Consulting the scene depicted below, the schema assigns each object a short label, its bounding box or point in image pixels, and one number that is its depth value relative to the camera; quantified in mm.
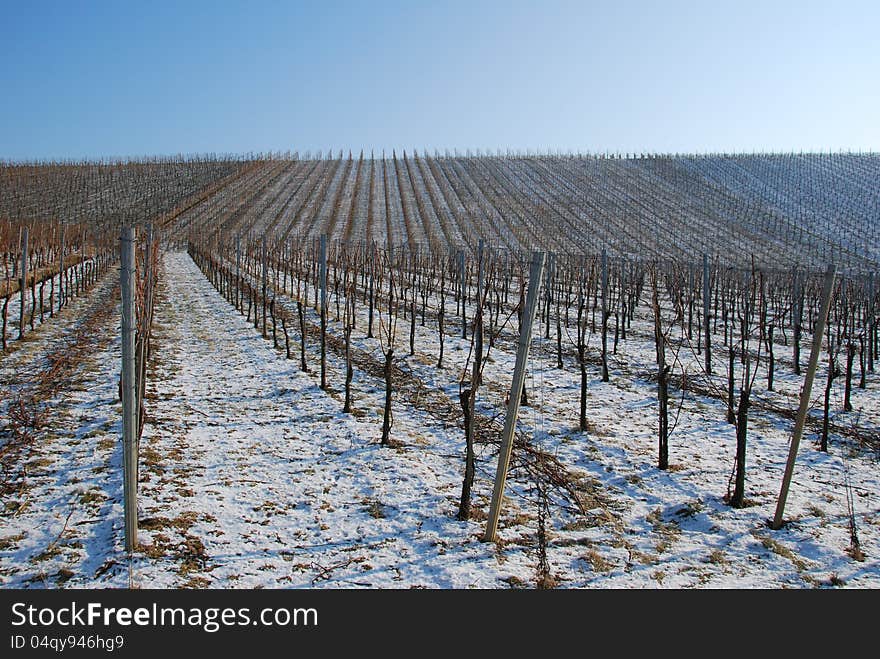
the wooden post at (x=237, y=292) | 15353
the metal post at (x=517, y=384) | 3785
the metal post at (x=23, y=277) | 10688
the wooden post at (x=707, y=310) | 9958
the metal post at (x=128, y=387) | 3658
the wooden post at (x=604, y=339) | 9022
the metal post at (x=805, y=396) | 4348
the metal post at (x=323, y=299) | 8127
